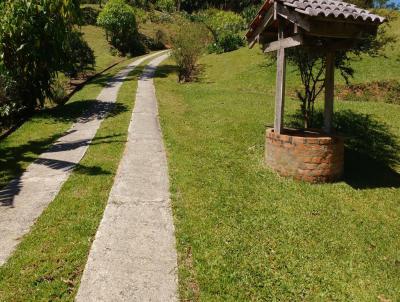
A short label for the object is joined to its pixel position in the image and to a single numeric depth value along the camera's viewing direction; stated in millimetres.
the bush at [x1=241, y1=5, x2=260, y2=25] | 52019
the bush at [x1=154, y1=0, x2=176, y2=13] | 69562
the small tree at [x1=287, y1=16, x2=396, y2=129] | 11766
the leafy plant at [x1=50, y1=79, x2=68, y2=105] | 19719
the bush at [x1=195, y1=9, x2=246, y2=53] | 36219
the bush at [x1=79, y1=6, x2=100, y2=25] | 50688
